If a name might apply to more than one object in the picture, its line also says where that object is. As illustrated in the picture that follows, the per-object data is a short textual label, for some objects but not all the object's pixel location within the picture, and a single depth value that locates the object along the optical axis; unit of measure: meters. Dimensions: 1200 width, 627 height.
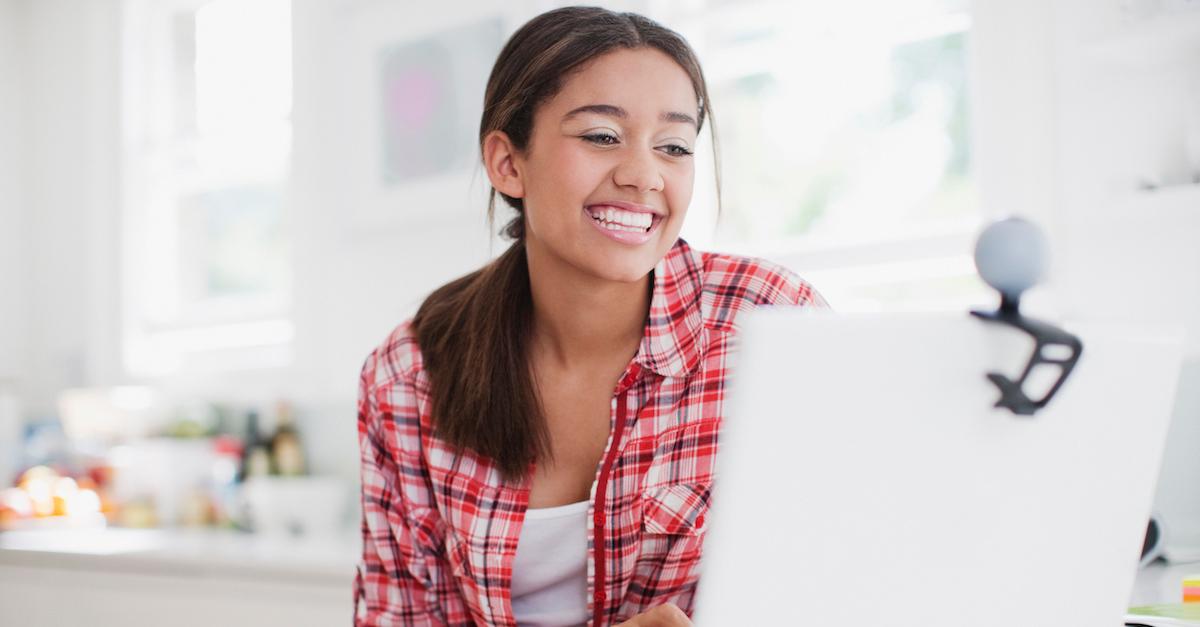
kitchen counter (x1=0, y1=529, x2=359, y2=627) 2.07
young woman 1.18
